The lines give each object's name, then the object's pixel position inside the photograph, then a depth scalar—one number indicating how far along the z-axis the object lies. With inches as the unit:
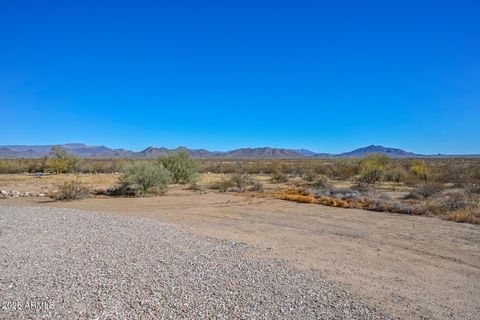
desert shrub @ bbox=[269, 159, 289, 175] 1967.8
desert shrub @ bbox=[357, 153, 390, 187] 1375.5
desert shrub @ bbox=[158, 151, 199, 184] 1342.5
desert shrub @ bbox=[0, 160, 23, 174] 2018.8
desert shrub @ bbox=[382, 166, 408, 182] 1437.0
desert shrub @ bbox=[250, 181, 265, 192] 1133.5
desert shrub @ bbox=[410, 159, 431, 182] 1444.6
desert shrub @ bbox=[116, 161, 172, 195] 1029.8
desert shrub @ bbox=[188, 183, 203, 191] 1147.9
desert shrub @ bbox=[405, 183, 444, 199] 925.8
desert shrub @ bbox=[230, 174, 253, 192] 1151.0
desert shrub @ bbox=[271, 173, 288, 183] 1482.2
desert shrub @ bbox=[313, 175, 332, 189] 1180.9
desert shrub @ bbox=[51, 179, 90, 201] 925.2
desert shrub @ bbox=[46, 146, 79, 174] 1897.1
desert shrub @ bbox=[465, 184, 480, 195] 981.9
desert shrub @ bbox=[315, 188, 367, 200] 894.4
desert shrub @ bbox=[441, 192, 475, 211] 709.0
